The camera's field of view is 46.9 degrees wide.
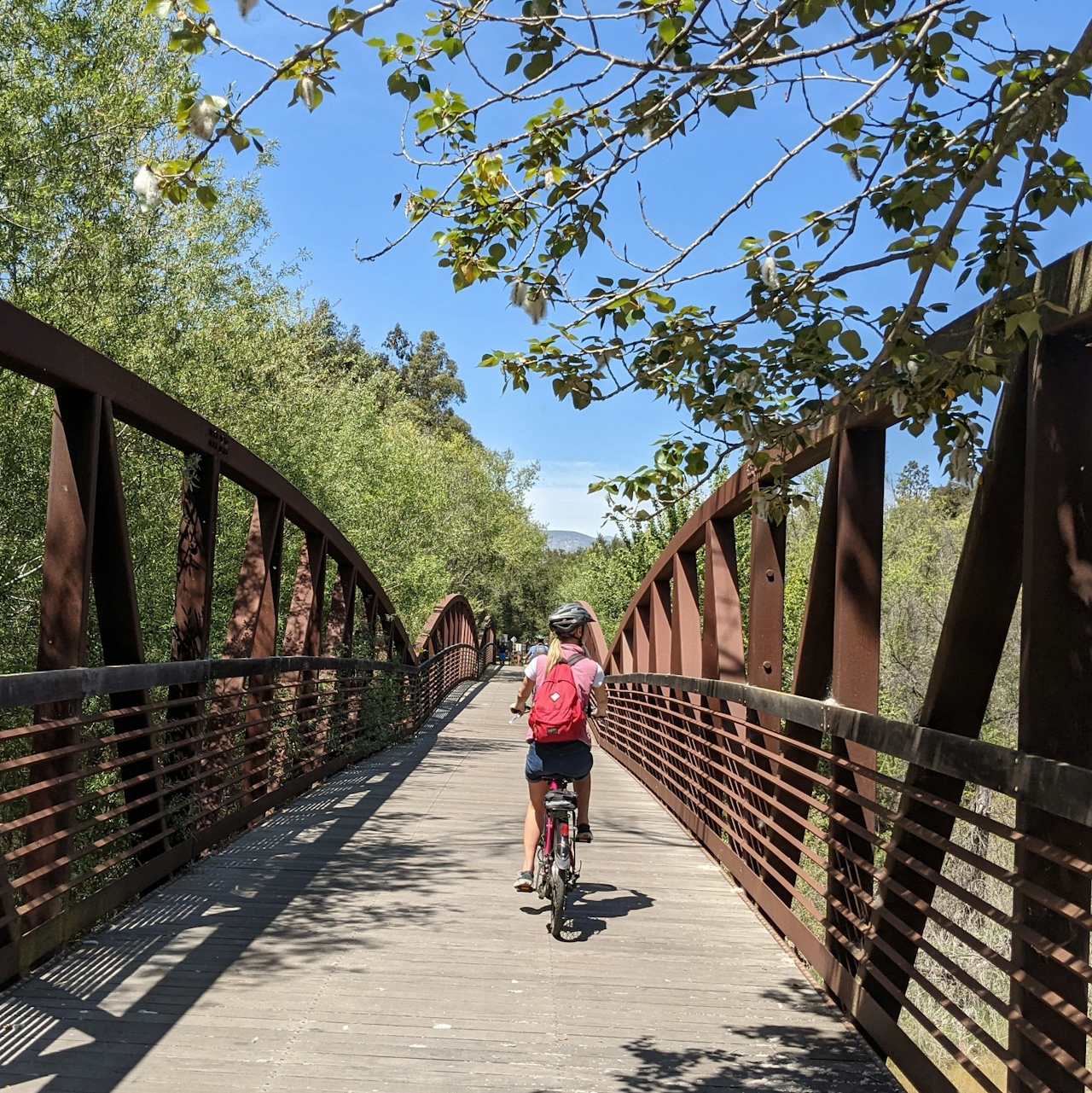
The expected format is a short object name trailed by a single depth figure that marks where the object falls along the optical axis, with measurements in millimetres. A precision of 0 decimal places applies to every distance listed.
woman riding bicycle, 6008
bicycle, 5535
